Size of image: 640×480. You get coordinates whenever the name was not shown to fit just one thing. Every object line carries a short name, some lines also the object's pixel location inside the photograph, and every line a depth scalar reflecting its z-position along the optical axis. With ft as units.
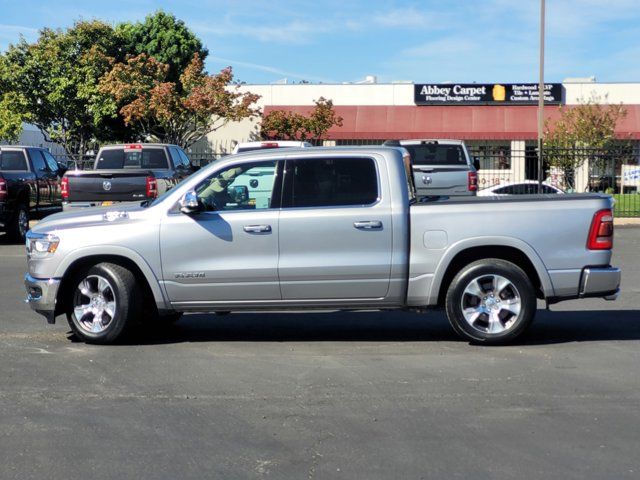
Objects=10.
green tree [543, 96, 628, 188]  142.71
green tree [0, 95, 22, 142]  142.61
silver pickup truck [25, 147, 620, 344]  27.35
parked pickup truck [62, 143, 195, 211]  55.62
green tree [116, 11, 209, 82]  172.35
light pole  102.17
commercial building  157.79
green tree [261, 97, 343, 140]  147.54
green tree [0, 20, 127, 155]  141.28
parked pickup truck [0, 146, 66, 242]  62.54
